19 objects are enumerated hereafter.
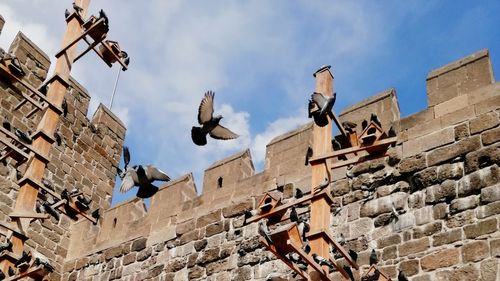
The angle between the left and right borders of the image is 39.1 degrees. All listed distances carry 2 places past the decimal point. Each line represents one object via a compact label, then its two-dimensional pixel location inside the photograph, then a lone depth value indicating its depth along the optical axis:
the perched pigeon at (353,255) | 6.20
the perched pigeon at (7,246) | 5.27
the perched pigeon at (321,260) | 4.34
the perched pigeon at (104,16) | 6.13
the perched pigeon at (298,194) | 6.99
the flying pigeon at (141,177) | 8.10
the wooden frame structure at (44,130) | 5.30
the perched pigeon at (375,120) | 4.85
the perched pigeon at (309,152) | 7.27
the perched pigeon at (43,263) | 5.21
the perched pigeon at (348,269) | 5.88
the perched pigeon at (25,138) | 5.72
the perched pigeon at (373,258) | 6.32
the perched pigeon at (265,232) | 4.56
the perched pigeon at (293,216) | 5.47
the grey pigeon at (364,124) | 7.53
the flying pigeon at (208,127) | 7.98
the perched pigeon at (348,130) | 5.15
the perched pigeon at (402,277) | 6.32
